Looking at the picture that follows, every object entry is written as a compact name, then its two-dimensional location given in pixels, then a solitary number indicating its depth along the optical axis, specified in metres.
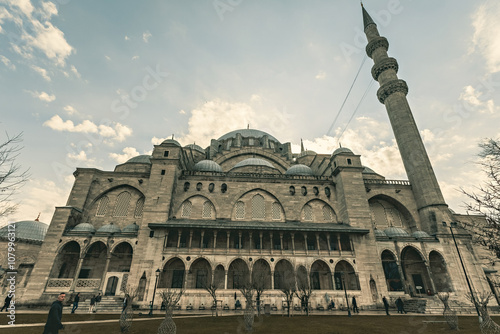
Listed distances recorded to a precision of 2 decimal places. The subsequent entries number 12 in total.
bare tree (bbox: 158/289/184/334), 8.66
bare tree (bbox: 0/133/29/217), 10.66
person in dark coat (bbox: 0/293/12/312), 18.45
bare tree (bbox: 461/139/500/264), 10.20
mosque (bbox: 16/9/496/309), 22.98
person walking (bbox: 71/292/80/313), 17.75
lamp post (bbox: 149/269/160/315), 21.48
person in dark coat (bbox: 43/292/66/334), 6.54
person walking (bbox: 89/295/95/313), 18.44
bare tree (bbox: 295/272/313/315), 23.06
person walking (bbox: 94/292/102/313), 19.61
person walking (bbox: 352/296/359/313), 19.88
